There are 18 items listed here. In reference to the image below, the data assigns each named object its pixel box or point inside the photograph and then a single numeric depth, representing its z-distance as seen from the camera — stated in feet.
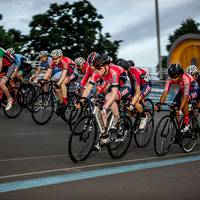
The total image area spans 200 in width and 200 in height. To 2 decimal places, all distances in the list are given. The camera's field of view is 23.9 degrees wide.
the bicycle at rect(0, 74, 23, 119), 42.75
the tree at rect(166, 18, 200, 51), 255.91
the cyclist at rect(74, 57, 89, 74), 42.78
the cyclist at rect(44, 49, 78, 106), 38.85
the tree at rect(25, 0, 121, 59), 143.23
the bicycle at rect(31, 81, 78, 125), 38.93
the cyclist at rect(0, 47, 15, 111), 40.01
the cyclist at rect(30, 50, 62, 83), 42.57
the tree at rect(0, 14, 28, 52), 128.88
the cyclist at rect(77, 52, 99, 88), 34.99
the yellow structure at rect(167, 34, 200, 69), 121.60
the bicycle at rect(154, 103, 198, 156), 29.73
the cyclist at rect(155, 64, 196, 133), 30.40
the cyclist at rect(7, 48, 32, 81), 45.91
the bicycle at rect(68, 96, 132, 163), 25.09
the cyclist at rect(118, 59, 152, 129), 33.37
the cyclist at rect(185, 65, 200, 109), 34.67
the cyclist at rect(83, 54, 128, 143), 26.50
